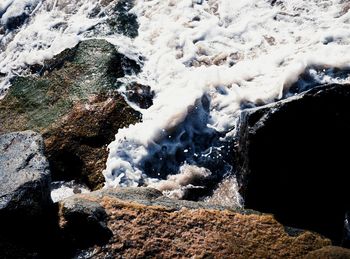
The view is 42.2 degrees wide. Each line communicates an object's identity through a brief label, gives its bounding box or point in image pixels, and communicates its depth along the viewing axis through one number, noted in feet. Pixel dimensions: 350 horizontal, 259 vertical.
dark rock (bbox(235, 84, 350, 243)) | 13.57
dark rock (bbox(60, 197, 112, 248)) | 11.21
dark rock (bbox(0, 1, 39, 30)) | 28.58
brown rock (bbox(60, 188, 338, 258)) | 11.08
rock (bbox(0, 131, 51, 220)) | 11.04
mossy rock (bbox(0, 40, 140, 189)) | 18.56
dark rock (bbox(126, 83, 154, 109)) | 20.17
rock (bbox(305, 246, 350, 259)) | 10.72
